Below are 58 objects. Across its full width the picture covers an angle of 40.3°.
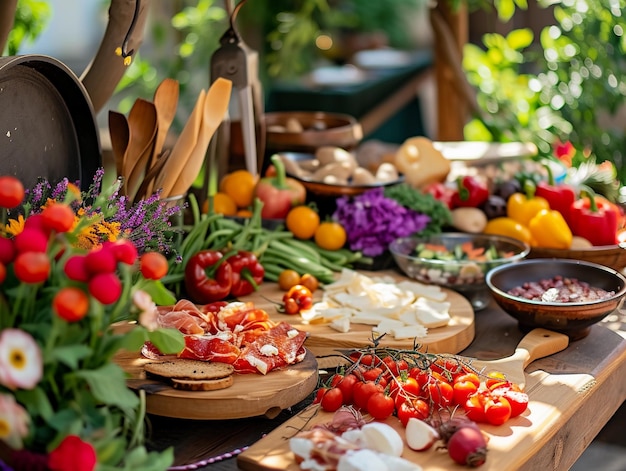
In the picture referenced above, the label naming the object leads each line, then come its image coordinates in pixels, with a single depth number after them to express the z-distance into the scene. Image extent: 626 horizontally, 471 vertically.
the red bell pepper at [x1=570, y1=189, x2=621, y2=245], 2.78
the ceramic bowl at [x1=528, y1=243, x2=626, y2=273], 2.67
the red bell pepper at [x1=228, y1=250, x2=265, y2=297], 2.45
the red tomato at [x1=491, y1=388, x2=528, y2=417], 1.75
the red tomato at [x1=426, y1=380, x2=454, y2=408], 1.75
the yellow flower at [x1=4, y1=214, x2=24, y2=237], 1.46
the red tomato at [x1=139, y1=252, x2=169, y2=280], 1.35
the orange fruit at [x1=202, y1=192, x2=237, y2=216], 2.82
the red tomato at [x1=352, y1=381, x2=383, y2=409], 1.75
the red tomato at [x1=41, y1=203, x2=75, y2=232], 1.28
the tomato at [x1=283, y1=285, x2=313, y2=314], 2.31
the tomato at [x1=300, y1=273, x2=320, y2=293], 2.47
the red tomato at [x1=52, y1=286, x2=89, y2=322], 1.22
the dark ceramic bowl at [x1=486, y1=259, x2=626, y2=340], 2.18
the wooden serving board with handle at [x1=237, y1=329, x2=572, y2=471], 1.57
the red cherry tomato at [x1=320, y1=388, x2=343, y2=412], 1.75
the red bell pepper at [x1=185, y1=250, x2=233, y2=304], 2.38
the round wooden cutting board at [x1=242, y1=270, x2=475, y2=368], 2.11
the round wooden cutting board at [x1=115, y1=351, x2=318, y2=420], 1.70
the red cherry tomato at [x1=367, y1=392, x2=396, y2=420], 1.71
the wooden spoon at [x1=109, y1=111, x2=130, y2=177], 2.26
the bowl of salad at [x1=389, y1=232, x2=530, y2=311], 2.50
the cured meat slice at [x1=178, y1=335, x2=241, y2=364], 1.82
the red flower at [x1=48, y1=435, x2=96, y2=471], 1.23
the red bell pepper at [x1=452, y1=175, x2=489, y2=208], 2.95
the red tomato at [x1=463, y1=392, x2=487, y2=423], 1.72
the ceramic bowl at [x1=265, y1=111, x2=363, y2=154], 3.20
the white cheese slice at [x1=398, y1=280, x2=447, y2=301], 2.39
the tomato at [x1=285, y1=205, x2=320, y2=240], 2.79
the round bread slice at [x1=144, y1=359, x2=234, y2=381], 1.74
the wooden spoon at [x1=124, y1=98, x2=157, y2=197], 2.30
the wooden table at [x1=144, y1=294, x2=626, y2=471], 1.69
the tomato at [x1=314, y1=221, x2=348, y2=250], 2.77
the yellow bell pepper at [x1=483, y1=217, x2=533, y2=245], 2.78
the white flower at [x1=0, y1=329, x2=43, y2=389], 1.19
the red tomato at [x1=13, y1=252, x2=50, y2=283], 1.24
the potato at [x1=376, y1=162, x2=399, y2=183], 3.00
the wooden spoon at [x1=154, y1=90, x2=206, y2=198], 2.31
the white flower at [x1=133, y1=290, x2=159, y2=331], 1.31
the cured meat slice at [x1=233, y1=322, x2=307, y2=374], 1.83
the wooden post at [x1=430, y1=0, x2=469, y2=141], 4.40
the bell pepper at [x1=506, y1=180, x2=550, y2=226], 2.86
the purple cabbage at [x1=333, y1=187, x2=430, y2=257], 2.75
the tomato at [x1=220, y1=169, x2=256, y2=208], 2.88
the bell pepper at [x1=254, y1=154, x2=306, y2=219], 2.82
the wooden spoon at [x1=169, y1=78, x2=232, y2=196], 2.34
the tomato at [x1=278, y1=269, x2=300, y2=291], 2.49
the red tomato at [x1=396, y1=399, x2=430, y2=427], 1.69
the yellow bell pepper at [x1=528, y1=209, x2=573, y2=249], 2.71
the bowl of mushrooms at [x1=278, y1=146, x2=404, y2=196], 2.88
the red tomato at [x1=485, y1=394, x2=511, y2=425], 1.70
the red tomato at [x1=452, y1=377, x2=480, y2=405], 1.76
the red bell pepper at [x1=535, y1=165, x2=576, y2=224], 2.91
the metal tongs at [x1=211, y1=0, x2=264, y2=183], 2.78
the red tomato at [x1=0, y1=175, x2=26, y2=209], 1.29
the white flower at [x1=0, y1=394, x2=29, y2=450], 1.22
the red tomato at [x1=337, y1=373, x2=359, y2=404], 1.78
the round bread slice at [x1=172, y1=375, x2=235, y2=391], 1.72
